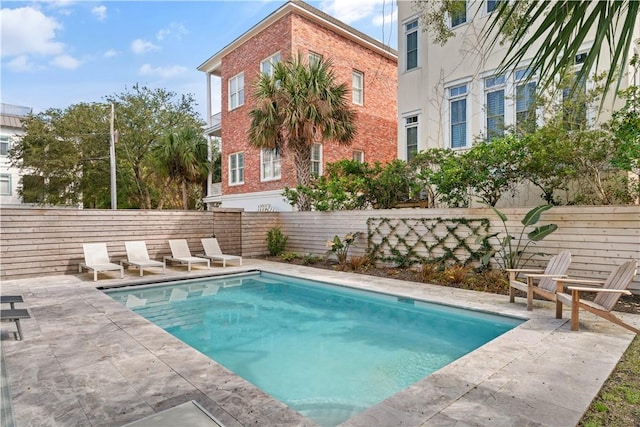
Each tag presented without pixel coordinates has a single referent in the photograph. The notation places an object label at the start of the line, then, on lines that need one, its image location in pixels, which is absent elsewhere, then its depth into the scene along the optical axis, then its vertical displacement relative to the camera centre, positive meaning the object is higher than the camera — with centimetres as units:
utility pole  2066 +237
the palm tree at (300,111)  1269 +347
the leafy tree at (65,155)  2345 +376
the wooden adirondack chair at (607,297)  480 -123
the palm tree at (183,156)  2097 +314
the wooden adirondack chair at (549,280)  591 -122
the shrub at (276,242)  1390 -122
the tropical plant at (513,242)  763 -80
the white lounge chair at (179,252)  1128 -132
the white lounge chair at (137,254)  1037 -128
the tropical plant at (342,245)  1153 -113
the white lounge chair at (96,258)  955 -127
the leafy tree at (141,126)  2650 +626
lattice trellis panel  923 -87
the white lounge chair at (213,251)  1165 -135
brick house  1658 +623
